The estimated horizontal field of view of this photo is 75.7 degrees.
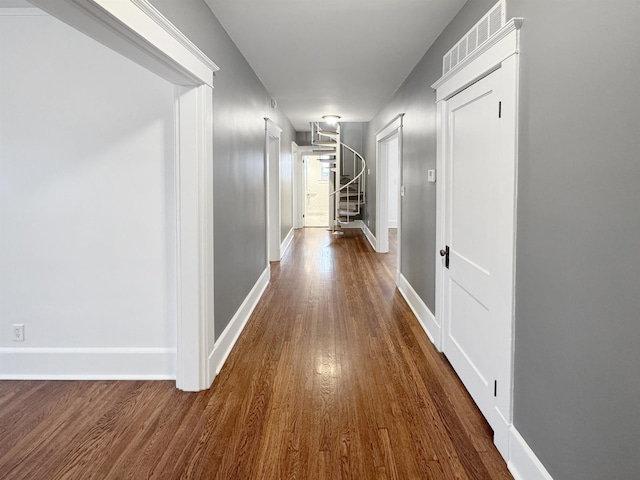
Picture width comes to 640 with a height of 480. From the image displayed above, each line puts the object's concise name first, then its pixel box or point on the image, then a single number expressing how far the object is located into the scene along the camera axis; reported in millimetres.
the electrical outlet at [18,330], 2697
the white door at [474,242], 2100
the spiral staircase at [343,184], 9570
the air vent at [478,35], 1966
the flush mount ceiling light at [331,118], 7598
